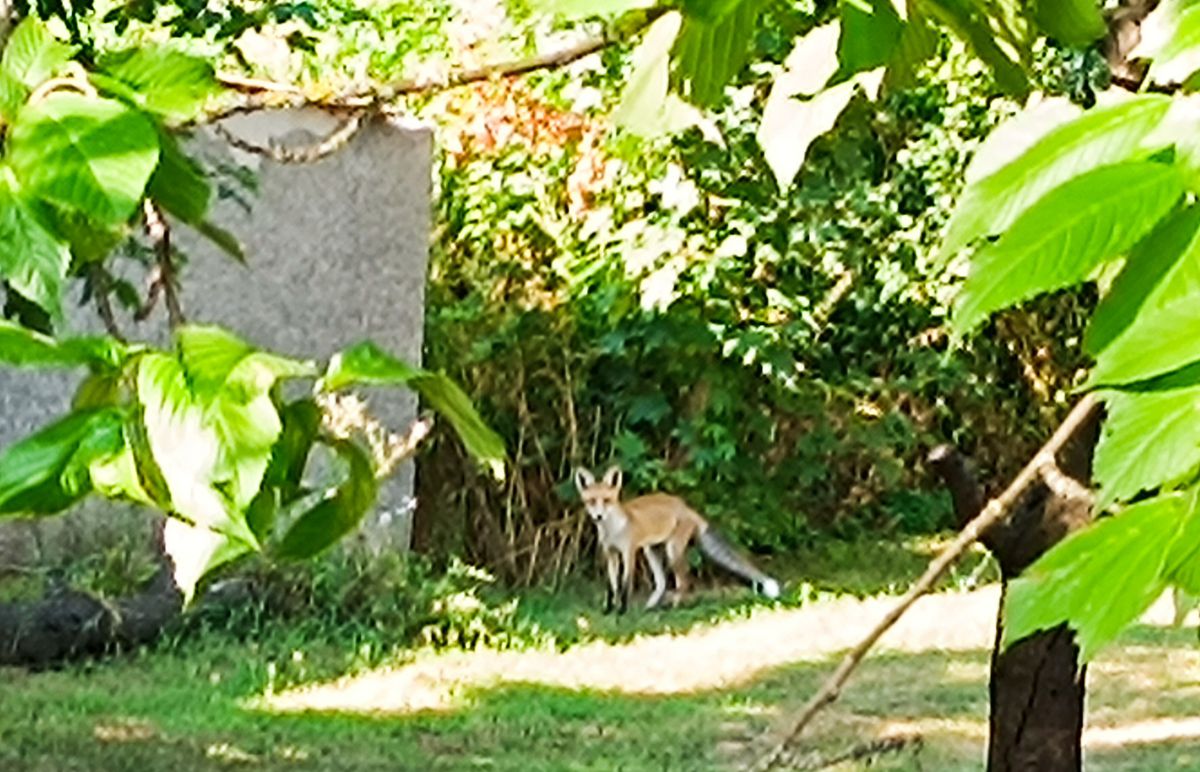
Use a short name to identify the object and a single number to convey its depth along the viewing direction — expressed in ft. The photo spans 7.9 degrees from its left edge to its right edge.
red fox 106.52
